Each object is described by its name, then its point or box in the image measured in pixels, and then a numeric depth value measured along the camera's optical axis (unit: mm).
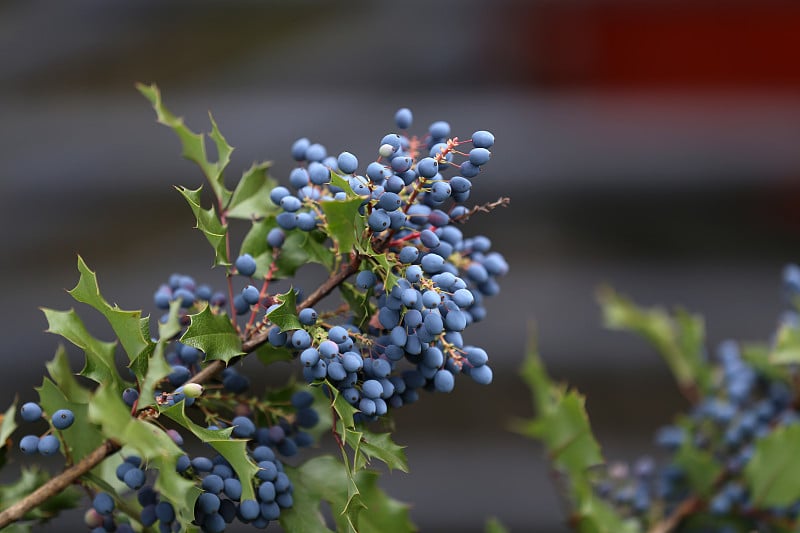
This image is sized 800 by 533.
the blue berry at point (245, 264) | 1563
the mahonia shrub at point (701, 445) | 1673
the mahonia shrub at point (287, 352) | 1516
